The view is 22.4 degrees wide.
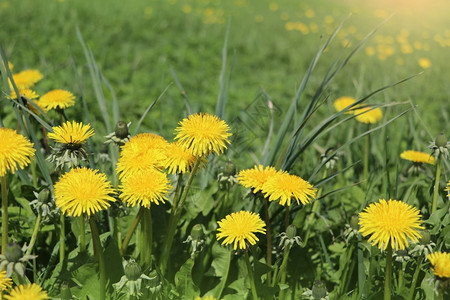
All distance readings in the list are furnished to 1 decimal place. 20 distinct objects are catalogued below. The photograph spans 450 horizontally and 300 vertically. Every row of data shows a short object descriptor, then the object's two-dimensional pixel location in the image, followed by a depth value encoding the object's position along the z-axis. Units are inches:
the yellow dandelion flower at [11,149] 31.8
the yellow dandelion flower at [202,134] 33.1
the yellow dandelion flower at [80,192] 31.7
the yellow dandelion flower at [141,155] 33.6
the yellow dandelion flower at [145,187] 32.7
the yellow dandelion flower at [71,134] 33.6
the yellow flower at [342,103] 46.4
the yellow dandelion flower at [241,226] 32.7
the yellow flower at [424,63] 104.9
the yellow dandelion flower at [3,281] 31.2
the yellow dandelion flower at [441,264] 31.5
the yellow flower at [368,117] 44.1
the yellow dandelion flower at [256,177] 33.9
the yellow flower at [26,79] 42.2
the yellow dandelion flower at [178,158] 33.9
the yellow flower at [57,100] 38.8
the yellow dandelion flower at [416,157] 40.4
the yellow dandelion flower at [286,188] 33.2
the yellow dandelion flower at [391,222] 31.8
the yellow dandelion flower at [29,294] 30.3
